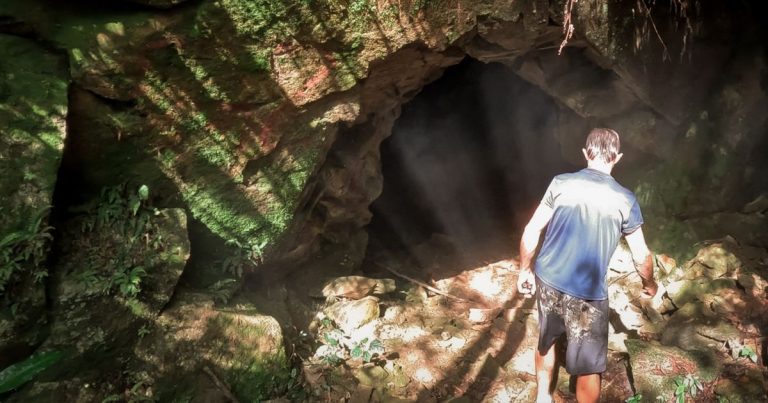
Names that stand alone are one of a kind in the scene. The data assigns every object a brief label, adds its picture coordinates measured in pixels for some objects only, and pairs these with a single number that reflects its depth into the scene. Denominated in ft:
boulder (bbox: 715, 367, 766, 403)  11.82
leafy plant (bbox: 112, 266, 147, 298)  10.52
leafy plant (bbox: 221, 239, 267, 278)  13.35
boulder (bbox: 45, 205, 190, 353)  10.10
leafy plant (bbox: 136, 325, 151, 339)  10.82
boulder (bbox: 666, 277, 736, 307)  15.17
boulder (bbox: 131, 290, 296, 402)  10.95
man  10.10
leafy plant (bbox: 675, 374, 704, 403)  12.14
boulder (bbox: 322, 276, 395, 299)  16.43
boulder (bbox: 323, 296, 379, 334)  15.26
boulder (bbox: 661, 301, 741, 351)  13.62
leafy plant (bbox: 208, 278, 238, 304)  12.59
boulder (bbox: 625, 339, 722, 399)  12.43
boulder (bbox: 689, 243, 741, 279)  15.70
